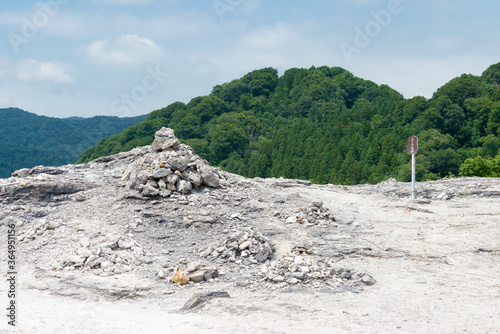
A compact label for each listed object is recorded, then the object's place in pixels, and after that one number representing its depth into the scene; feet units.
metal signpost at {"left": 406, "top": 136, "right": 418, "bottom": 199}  48.28
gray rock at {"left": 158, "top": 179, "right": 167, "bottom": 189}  41.50
